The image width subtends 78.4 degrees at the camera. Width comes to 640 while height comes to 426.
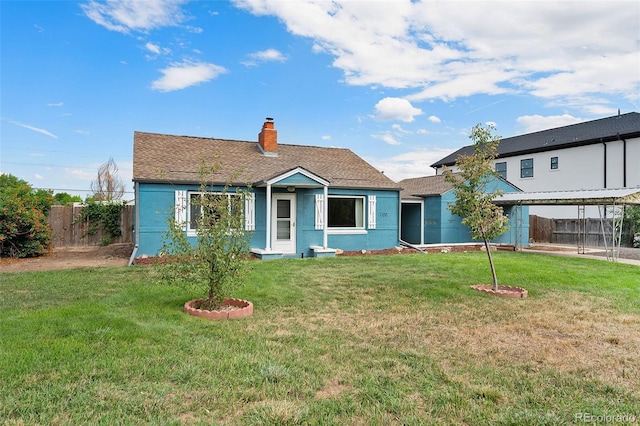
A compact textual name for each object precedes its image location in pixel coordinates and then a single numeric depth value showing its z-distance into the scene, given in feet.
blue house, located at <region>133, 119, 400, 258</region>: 39.52
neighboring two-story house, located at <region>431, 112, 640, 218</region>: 67.62
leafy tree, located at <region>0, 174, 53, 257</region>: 37.96
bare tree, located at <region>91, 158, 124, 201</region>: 92.24
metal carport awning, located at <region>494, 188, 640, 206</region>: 42.04
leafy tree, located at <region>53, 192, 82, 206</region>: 75.94
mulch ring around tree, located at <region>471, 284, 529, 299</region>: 23.72
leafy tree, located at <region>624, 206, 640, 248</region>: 59.64
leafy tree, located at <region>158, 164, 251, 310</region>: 18.20
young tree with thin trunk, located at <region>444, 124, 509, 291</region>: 24.44
